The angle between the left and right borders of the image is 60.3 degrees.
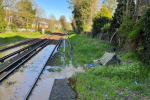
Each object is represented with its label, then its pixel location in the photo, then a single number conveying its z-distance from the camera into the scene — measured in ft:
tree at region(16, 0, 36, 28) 116.26
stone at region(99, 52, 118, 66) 26.99
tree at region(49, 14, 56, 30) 254.35
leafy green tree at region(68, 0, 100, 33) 92.91
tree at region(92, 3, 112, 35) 72.29
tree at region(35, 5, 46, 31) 164.86
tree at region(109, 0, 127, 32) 47.22
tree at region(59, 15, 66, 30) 316.09
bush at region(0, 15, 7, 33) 80.19
